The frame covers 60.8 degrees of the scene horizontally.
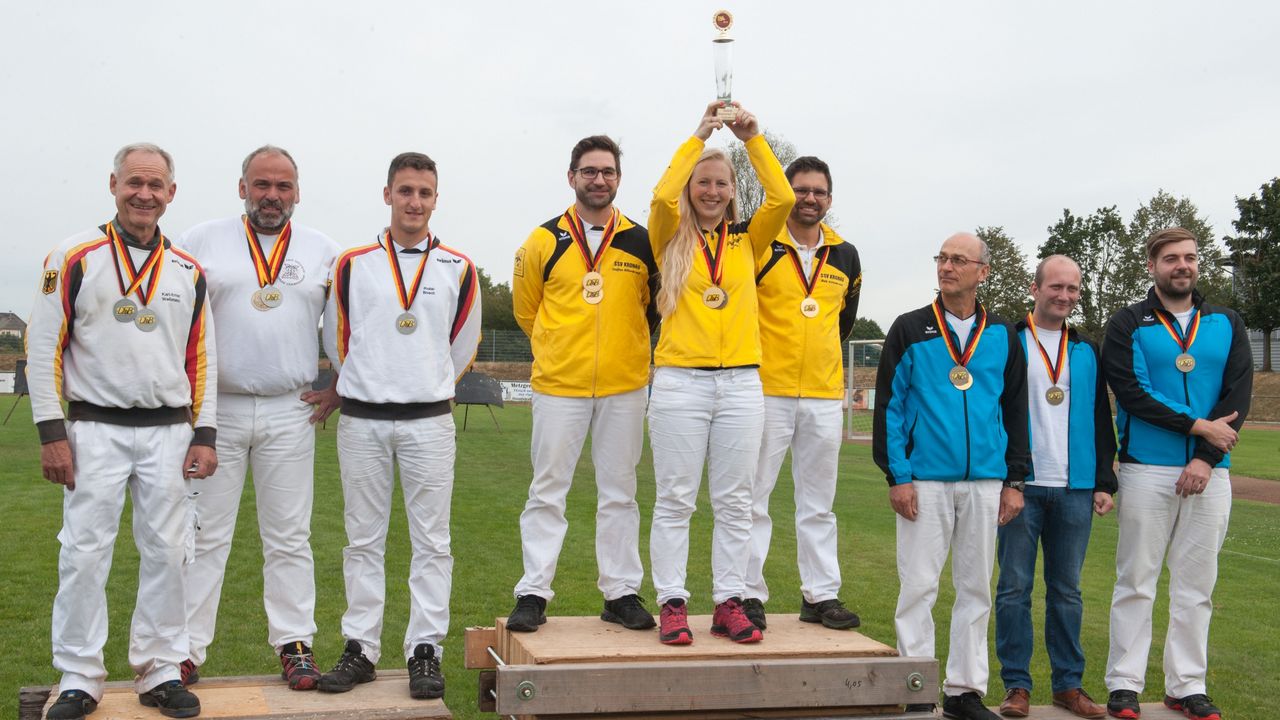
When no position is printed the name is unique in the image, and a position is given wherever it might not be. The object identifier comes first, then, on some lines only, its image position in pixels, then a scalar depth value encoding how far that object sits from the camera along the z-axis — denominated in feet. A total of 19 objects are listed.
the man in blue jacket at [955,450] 17.22
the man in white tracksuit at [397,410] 16.01
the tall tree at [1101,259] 183.73
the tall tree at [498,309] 255.70
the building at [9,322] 256.73
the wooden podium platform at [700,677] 14.84
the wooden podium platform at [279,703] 14.46
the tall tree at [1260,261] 178.09
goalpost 113.87
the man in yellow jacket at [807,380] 18.49
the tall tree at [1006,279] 177.78
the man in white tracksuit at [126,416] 14.07
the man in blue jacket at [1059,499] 18.16
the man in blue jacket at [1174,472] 18.02
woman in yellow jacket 16.34
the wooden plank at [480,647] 18.12
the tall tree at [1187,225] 185.88
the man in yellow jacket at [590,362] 16.97
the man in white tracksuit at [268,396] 15.89
